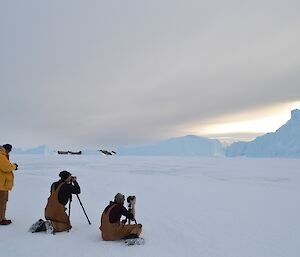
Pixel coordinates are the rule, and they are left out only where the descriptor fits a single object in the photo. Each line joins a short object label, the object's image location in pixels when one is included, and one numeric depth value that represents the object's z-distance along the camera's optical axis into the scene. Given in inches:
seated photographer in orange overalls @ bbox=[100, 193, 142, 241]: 261.3
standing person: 303.0
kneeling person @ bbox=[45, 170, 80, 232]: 284.5
